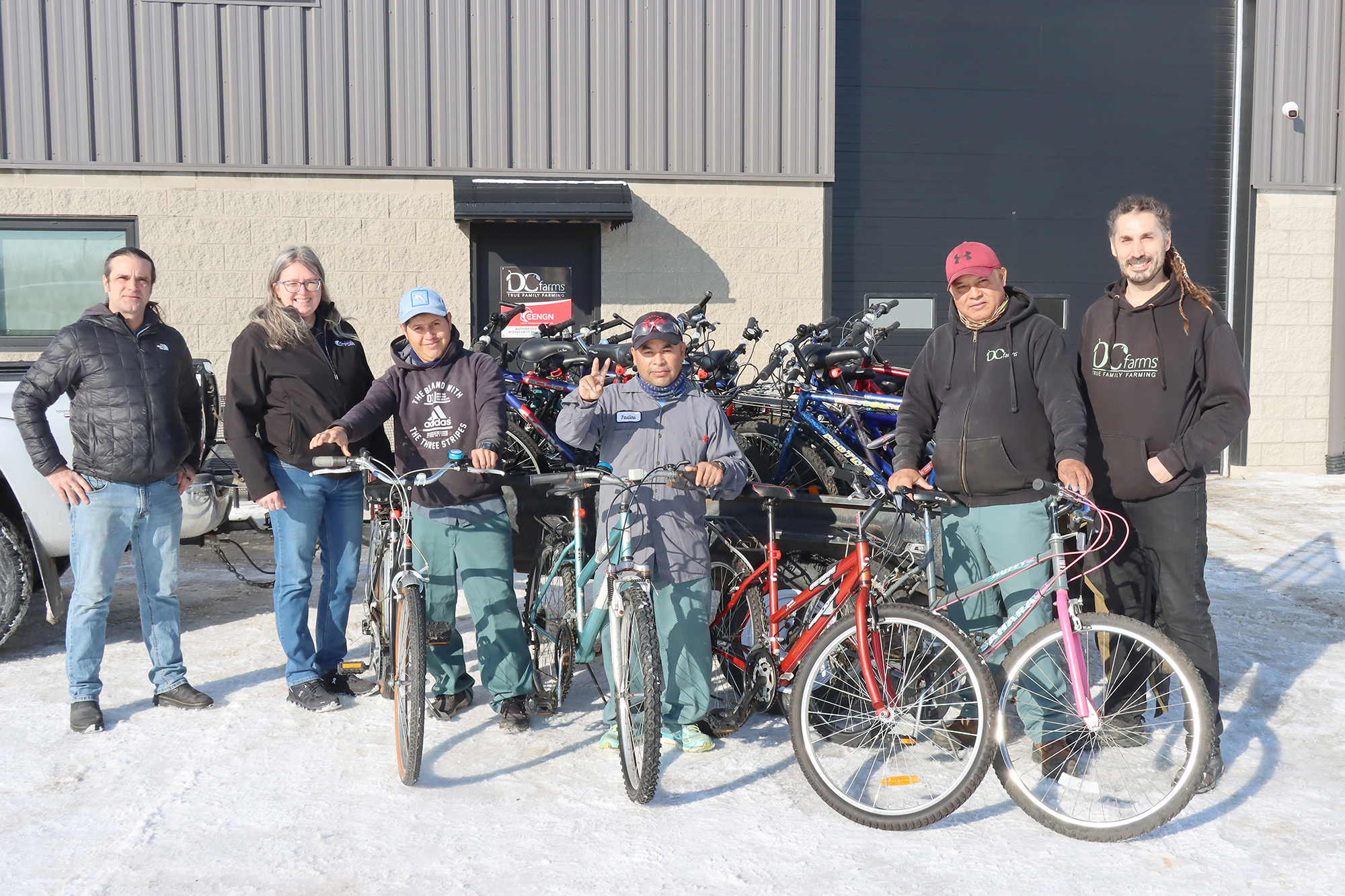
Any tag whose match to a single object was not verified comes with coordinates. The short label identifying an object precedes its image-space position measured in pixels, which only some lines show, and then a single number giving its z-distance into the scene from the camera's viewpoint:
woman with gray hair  4.13
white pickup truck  4.73
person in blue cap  4.00
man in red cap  3.49
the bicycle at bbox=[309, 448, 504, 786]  3.52
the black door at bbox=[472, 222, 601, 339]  9.41
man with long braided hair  3.52
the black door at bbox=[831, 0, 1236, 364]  10.04
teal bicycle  3.37
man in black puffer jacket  4.01
